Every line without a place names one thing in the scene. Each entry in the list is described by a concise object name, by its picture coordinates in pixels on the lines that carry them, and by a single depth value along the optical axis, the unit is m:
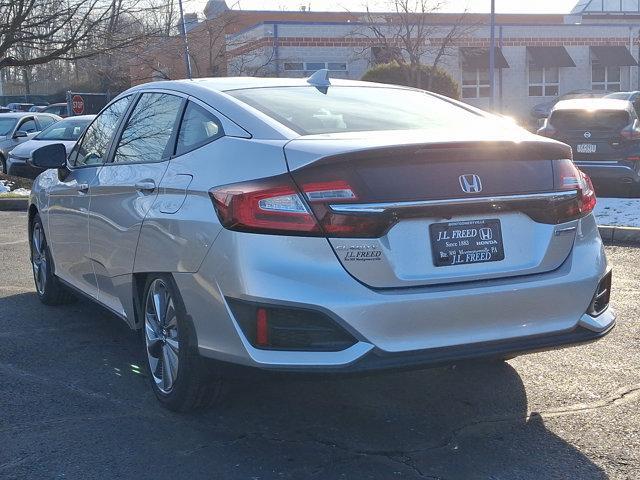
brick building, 40.09
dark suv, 12.61
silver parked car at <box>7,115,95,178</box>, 18.05
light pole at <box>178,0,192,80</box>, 20.60
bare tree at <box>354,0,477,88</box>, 33.87
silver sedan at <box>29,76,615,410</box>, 3.46
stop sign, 25.20
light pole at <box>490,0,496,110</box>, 29.25
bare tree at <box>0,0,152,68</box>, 16.91
